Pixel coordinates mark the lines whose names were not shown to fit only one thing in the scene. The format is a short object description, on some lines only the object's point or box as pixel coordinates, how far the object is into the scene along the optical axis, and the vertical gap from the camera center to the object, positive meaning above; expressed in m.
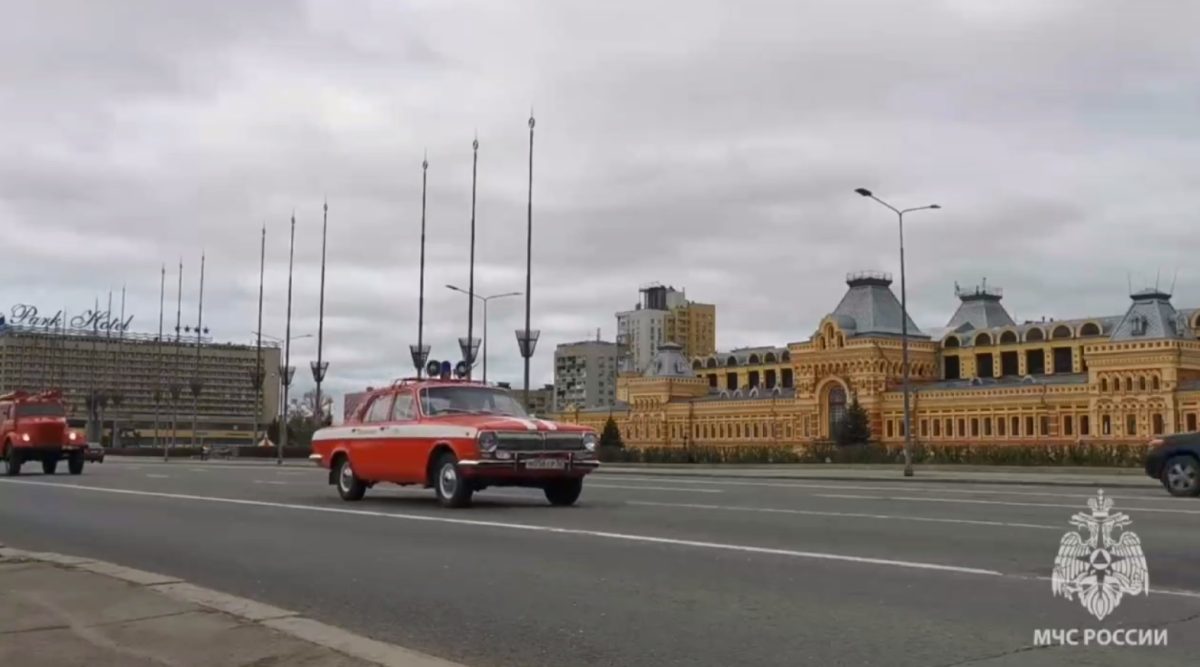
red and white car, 16.39 -0.06
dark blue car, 19.91 -0.34
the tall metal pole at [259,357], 76.44 +5.74
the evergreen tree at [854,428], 85.06 +1.14
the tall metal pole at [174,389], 88.62 +3.97
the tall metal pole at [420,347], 54.99 +4.73
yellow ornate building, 73.88 +4.90
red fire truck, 32.75 +0.11
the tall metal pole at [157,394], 96.89 +3.89
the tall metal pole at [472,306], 51.81 +6.59
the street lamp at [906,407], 36.38 +1.32
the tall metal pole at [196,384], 85.19 +4.20
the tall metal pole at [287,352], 72.19 +5.72
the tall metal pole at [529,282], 50.12 +7.06
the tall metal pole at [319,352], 67.00 +5.30
